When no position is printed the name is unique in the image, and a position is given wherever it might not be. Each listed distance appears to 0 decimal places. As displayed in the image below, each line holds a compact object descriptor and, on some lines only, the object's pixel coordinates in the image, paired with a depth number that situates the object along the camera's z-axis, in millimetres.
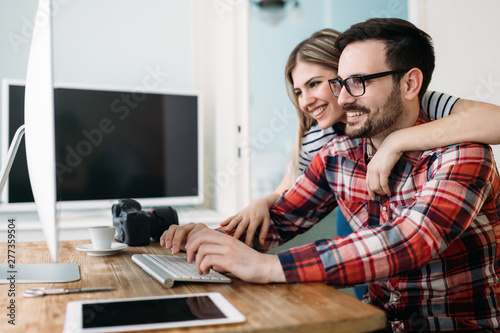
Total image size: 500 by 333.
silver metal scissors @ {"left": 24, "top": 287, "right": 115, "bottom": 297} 765
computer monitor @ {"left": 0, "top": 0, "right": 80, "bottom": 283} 671
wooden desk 614
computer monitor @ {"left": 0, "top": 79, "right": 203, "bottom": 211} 2066
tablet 597
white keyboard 823
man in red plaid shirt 818
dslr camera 1275
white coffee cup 1160
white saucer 1136
